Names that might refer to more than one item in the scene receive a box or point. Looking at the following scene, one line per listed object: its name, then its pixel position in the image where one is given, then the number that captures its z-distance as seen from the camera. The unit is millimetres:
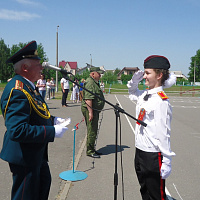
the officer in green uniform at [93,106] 4985
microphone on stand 2156
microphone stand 2342
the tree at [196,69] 91062
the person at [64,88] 14491
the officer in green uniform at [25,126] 1907
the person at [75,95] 17973
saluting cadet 2402
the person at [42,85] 12442
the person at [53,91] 19877
